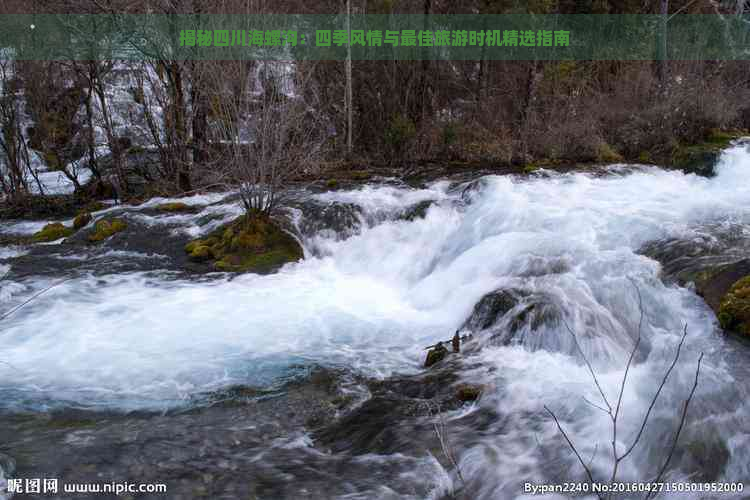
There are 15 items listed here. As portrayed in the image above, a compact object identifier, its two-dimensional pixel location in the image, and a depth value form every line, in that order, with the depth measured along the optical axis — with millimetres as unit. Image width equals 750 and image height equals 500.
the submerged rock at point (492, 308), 6426
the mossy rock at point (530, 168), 12672
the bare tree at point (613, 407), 4005
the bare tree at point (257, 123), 8797
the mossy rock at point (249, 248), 8961
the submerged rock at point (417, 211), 10367
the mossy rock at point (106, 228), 10102
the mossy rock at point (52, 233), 10438
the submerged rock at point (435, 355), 5895
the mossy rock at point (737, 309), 5285
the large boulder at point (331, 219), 10130
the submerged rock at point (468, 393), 5066
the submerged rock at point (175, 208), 11609
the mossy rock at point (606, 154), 13191
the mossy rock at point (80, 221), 10898
